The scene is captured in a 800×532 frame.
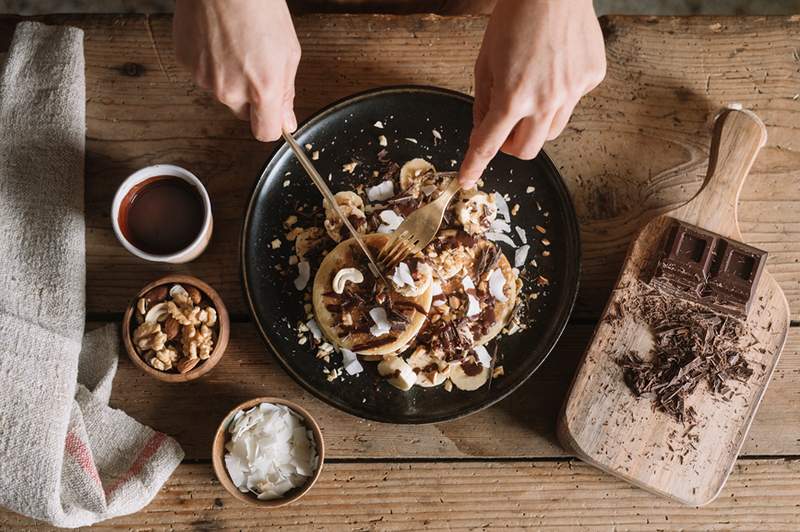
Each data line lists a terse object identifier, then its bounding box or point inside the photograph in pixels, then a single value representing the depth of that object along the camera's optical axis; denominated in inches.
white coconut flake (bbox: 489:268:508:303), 32.0
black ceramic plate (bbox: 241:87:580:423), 31.8
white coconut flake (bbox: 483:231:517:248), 32.6
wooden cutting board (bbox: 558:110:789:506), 31.5
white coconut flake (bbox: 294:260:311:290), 32.2
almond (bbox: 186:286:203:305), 31.0
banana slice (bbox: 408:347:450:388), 31.9
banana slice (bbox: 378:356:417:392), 31.5
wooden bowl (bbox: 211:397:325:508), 31.0
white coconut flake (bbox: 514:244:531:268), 32.6
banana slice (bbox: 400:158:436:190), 32.6
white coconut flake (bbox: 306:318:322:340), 32.0
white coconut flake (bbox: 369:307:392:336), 31.1
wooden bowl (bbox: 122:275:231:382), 30.6
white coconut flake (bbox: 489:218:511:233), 32.6
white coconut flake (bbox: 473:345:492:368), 32.0
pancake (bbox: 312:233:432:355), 31.2
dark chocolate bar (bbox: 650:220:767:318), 31.5
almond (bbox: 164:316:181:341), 30.7
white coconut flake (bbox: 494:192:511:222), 32.8
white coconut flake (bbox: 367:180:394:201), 32.5
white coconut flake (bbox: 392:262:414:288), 30.8
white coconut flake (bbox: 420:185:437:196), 32.4
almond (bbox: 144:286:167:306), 30.9
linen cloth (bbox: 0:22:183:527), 30.5
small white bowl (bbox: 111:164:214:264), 30.6
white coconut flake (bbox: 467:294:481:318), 31.6
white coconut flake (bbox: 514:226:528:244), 32.7
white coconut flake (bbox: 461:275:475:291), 31.9
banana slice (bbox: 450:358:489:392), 32.0
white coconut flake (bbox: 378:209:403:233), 32.1
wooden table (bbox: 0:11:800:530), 32.6
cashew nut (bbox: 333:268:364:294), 31.2
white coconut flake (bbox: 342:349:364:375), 31.9
